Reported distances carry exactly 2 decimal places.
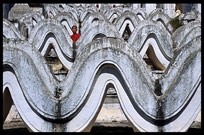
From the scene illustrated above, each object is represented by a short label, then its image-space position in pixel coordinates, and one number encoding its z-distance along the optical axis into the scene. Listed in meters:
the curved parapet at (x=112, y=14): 12.05
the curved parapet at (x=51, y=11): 14.63
